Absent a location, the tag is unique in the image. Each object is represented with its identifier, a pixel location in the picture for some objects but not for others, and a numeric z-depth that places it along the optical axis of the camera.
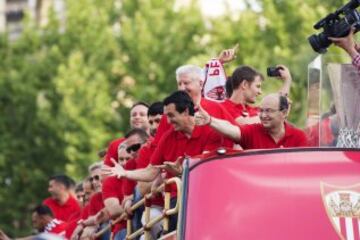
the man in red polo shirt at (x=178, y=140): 13.98
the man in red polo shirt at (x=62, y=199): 23.97
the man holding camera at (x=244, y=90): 15.54
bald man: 13.76
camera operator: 13.62
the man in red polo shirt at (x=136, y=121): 18.47
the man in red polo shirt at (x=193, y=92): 14.93
